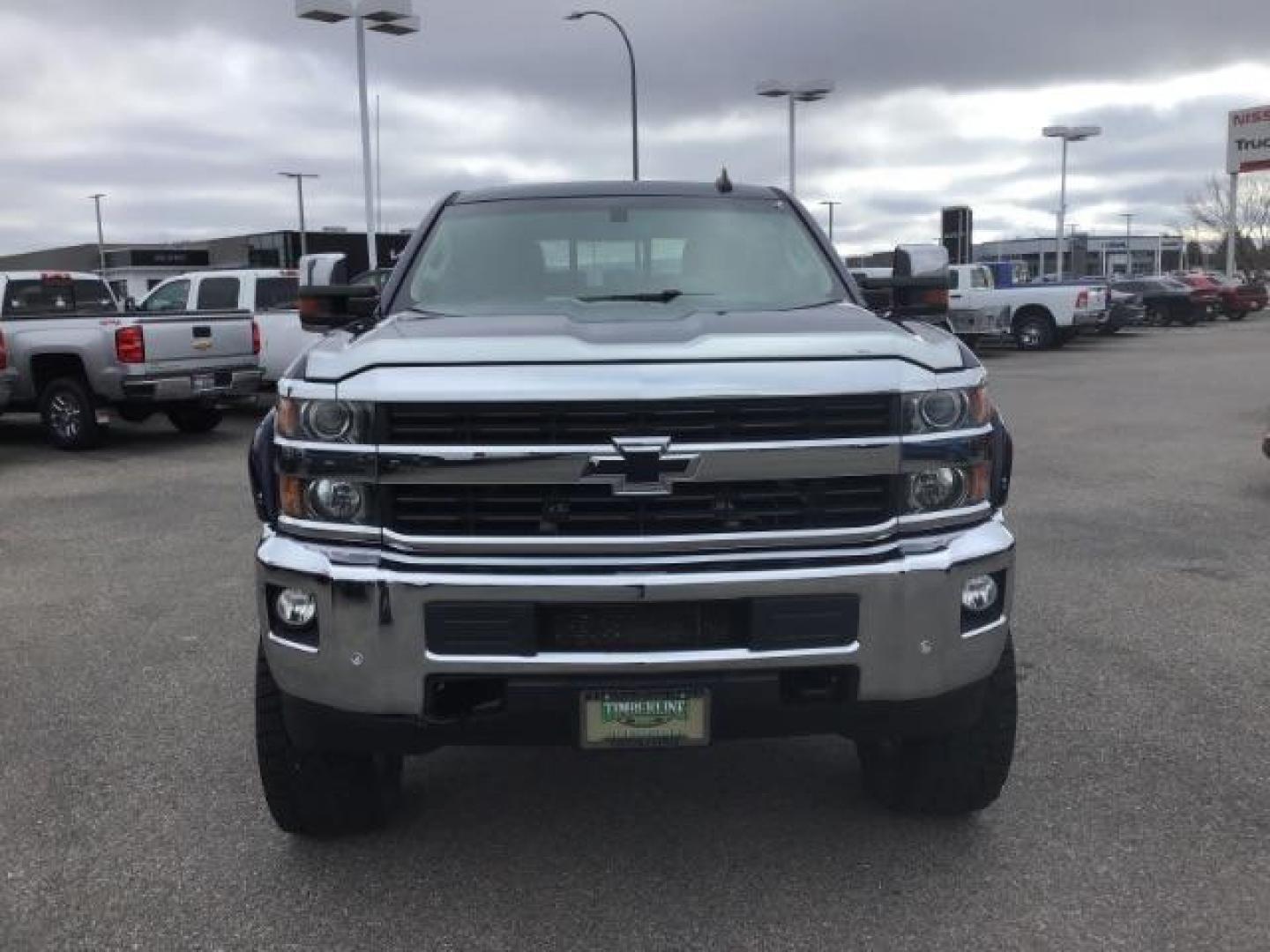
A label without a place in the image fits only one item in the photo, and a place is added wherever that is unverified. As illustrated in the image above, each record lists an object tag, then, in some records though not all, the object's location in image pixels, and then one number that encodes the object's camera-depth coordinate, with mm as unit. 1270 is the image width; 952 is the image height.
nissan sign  48156
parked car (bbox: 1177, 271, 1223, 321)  39938
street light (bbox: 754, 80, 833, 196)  32788
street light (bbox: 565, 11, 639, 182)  27291
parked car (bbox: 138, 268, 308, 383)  16031
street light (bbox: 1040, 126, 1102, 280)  47281
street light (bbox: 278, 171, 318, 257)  64375
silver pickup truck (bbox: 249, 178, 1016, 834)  2936
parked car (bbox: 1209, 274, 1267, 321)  43406
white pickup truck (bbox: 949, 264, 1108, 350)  27594
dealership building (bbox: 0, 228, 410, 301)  57625
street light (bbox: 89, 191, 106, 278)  76875
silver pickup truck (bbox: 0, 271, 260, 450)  12617
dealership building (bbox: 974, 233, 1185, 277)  107562
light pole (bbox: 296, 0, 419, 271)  22016
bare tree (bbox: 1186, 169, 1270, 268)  78750
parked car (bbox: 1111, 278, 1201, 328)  39406
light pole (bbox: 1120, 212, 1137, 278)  95938
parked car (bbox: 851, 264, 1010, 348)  27359
